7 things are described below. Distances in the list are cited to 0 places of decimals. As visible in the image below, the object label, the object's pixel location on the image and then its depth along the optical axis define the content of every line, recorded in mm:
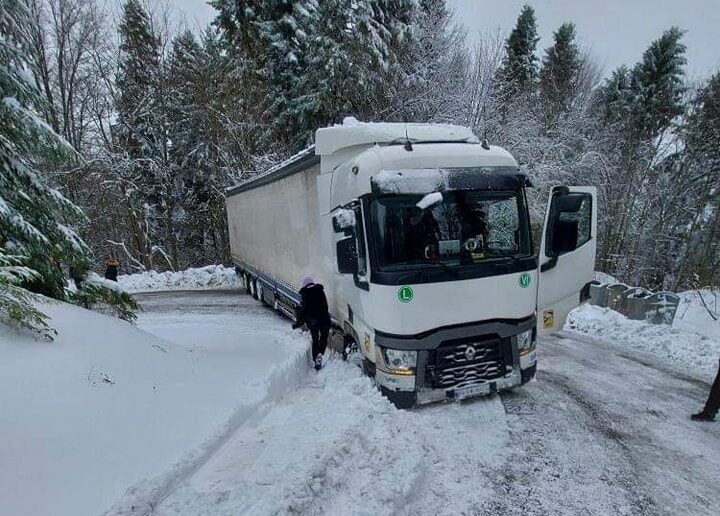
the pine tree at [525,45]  30661
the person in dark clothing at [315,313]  7141
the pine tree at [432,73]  18328
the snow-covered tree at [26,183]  6289
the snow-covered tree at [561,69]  26953
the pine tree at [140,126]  23766
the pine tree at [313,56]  17828
